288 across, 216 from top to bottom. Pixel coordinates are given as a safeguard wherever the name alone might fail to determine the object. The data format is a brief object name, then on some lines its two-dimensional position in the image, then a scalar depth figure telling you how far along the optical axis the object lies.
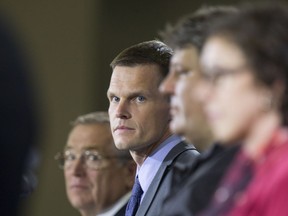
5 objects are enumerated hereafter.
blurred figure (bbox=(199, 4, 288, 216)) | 3.23
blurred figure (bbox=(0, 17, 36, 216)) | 2.48
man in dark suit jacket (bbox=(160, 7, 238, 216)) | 3.70
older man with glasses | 7.60
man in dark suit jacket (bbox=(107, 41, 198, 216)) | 5.84
